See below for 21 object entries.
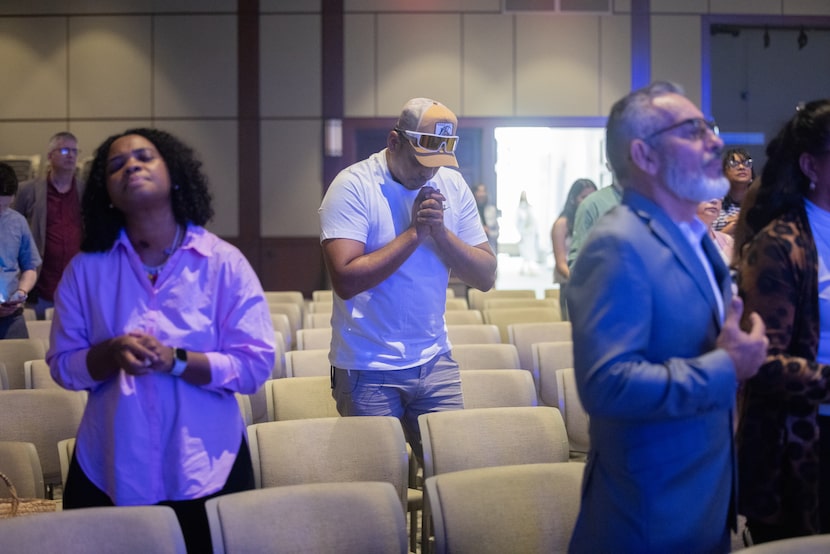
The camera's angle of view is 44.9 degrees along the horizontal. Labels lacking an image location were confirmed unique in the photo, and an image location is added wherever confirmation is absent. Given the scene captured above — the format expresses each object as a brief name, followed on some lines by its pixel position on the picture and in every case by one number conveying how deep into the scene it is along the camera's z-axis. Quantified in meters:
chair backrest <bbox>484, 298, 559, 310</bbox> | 7.70
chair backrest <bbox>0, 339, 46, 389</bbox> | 5.17
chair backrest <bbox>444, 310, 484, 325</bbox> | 6.53
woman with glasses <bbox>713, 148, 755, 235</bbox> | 5.04
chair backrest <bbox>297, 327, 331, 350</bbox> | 5.45
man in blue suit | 1.87
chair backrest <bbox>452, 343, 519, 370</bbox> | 4.86
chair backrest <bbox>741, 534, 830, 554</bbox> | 2.05
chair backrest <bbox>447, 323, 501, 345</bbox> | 5.67
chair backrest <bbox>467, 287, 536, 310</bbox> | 8.52
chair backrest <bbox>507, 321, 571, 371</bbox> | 5.71
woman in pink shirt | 2.42
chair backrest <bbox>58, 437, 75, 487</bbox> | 3.06
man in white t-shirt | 3.24
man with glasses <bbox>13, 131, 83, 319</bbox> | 6.62
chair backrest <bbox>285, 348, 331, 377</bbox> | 4.67
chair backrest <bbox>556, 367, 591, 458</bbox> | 4.15
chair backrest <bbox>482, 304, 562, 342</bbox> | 6.93
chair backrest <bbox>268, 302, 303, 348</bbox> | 7.26
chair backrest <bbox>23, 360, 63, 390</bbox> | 4.60
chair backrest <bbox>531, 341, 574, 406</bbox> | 4.91
